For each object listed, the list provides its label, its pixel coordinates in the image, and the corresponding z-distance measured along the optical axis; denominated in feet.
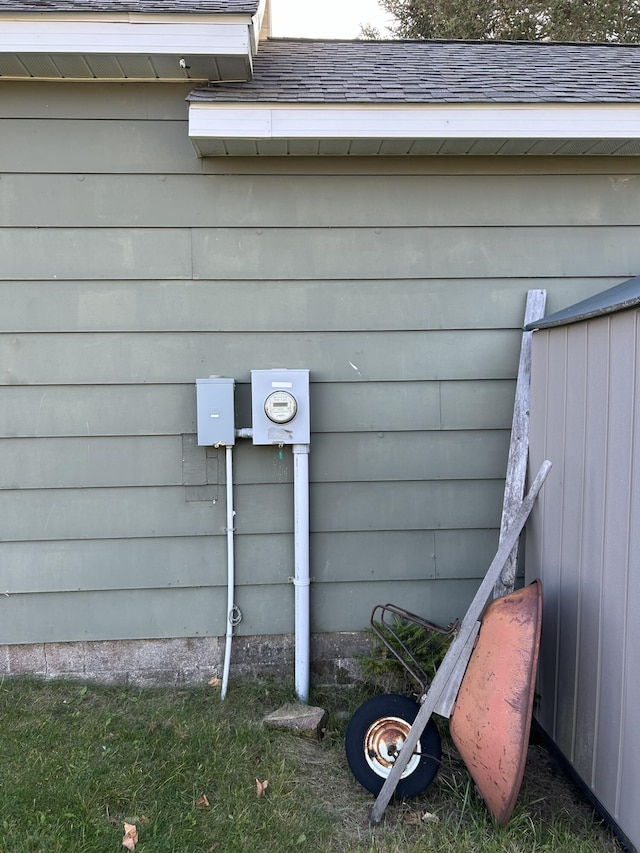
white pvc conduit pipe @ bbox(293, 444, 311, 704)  10.39
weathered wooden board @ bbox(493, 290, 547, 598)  10.48
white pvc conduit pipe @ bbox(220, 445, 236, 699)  10.53
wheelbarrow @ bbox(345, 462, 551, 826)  7.45
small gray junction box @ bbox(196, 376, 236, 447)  10.18
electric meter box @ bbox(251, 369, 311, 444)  10.13
